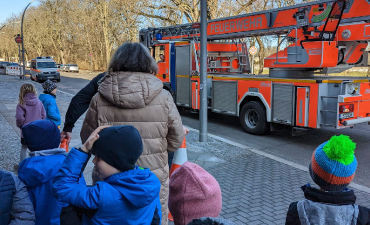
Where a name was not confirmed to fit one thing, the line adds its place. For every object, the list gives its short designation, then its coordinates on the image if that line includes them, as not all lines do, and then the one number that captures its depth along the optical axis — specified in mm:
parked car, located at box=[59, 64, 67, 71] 53156
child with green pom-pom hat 1828
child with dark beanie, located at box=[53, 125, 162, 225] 1832
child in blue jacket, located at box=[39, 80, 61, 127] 5750
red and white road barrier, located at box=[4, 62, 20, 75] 36969
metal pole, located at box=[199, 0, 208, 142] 7477
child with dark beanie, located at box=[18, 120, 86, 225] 2415
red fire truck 7422
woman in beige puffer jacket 2430
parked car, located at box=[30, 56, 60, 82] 28616
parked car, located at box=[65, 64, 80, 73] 50750
